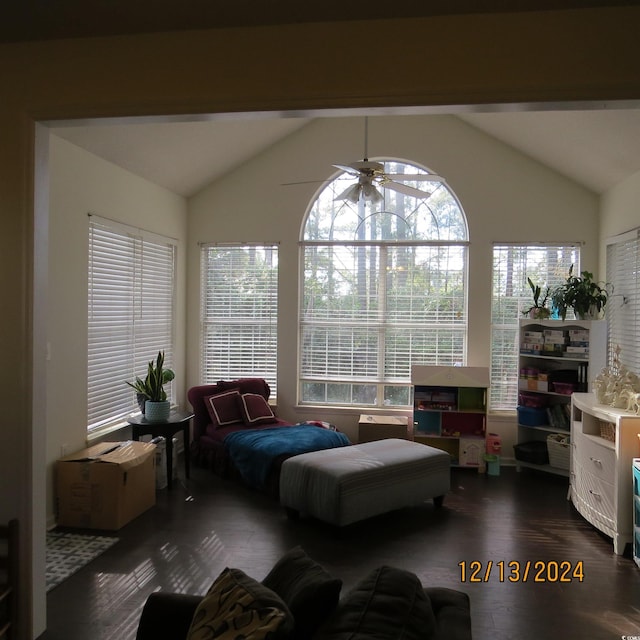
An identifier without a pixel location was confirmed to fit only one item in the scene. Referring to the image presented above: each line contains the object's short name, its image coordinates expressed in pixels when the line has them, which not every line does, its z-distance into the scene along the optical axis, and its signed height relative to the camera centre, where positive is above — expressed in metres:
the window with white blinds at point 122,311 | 4.61 +0.06
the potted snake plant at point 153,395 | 4.75 -0.70
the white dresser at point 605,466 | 3.66 -1.05
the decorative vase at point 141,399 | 4.91 -0.75
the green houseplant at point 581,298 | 5.20 +0.24
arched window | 6.10 +0.32
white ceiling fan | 4.13 +1.12
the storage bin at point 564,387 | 5.30 -0.65
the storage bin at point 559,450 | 5.25 -1.27
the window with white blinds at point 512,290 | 5.87 +0.35
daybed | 4.78 -1.13
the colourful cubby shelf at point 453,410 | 5.59 -0.94
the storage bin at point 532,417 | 5.49 -0.98
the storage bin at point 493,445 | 5.54 -1.28
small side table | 4.68 -0.98
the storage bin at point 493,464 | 5.49 -1.46
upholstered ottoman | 3.88 -1.23
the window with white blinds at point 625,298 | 4.80 +0.24
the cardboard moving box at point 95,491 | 3.98 -1.30
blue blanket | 4.75 -1.16
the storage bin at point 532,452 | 5.41 -1.32
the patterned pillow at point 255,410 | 5.73 -0.99
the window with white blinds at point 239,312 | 6.38 +0.08
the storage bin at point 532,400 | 5.50 -0.81
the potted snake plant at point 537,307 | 5.45 +0.15
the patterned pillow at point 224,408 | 5.67 -0.95
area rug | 3.29 -1.58
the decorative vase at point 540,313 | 5.45 +0.09
